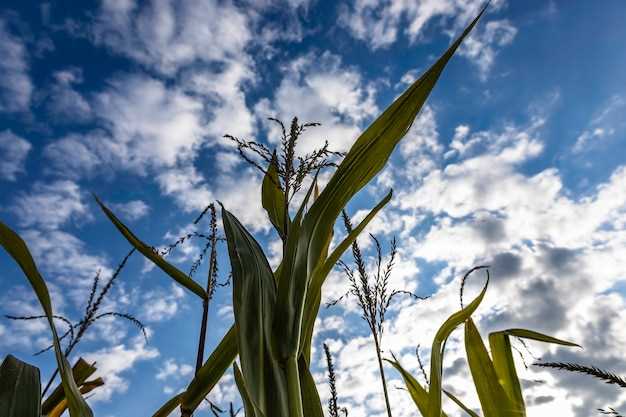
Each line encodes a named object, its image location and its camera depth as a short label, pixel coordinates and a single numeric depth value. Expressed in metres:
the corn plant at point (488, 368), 0.96
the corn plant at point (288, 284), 0.61
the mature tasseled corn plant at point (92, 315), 0.95
